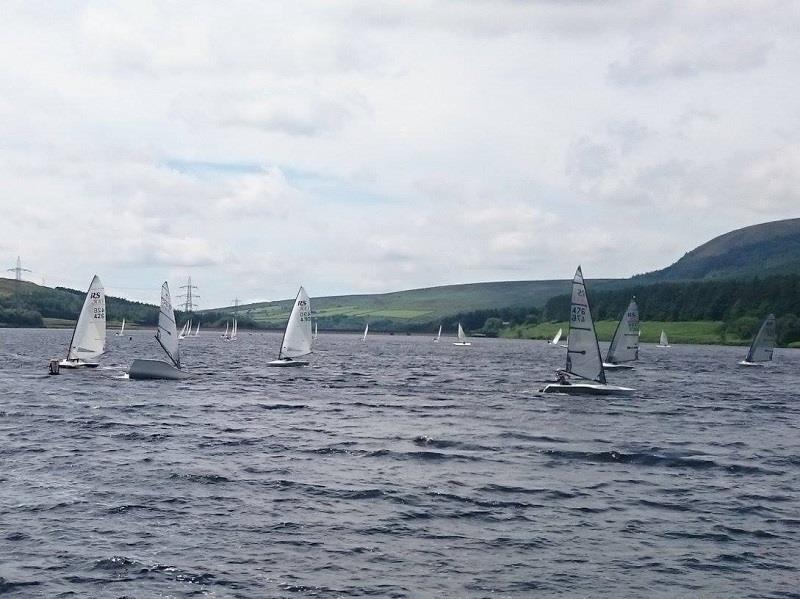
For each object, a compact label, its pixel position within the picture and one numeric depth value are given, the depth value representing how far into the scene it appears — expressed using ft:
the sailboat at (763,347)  457.68
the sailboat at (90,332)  299.87
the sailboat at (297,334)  349.14
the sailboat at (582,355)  240.53
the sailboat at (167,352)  275.18
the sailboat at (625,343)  387.14
